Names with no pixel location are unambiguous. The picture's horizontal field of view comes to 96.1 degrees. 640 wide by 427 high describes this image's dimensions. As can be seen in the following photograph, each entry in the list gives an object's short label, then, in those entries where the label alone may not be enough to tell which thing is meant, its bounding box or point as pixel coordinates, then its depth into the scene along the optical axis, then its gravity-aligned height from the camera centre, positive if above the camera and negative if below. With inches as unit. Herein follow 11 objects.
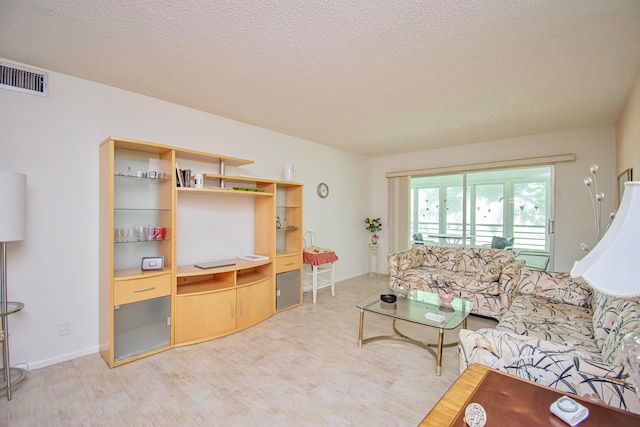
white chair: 168.4 -33.5
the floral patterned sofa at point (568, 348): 51.6 -30.9
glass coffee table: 98.3 -38.5
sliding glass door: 175.8 +2.3
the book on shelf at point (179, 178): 113.7 +12.7
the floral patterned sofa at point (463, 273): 138.0 -34.2
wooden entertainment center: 99.3 -23.0
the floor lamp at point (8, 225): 77.8 -4.3
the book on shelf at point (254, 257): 143.6 -24.1
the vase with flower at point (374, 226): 235.8 -12.4
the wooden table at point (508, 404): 36.5 -26.6
